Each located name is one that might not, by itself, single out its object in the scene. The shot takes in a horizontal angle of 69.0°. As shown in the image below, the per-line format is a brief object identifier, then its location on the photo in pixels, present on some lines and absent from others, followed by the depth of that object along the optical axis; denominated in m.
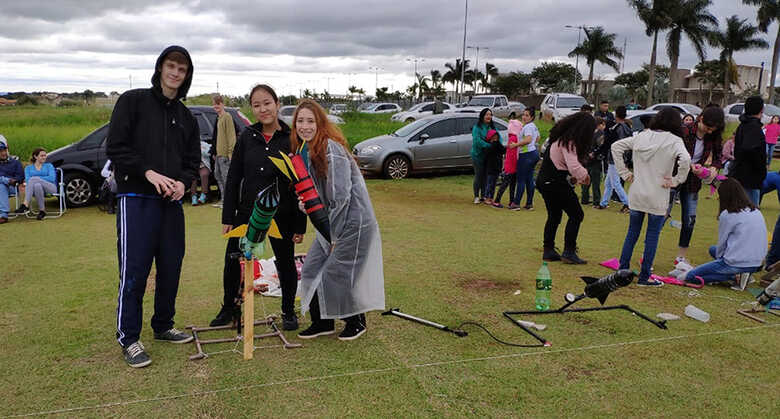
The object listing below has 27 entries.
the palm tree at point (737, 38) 45.94
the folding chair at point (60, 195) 9.02
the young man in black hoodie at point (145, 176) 3.54
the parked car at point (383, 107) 36.27
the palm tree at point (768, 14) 40.84
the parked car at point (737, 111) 21.06
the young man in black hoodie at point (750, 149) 6.23
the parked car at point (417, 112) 27.99
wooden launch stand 3.57
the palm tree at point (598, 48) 50.94
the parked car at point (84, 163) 9.57
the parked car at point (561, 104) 26.02
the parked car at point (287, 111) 26.32
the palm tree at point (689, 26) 40.56
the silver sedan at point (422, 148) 13.24
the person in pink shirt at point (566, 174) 6.28
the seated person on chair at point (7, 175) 8.55
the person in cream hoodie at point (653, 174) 5.30
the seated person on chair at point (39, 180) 8.89
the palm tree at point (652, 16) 40.59
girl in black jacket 4.07
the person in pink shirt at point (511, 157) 9.98
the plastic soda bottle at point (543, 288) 4.91
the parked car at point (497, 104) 29.08
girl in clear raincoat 3.78
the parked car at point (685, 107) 22.30
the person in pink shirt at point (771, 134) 13.52
